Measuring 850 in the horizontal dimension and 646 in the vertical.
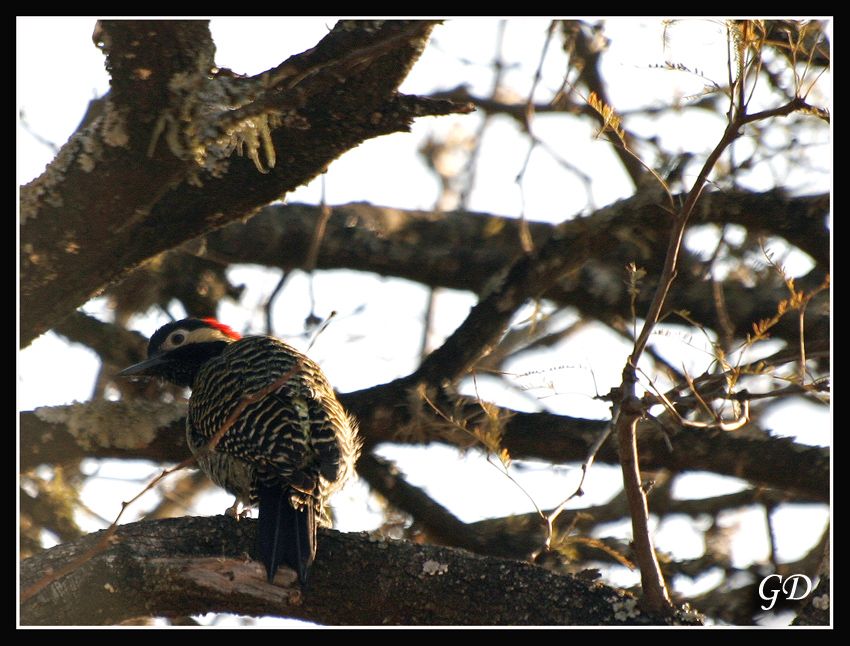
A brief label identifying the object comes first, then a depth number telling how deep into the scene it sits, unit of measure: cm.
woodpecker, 796
